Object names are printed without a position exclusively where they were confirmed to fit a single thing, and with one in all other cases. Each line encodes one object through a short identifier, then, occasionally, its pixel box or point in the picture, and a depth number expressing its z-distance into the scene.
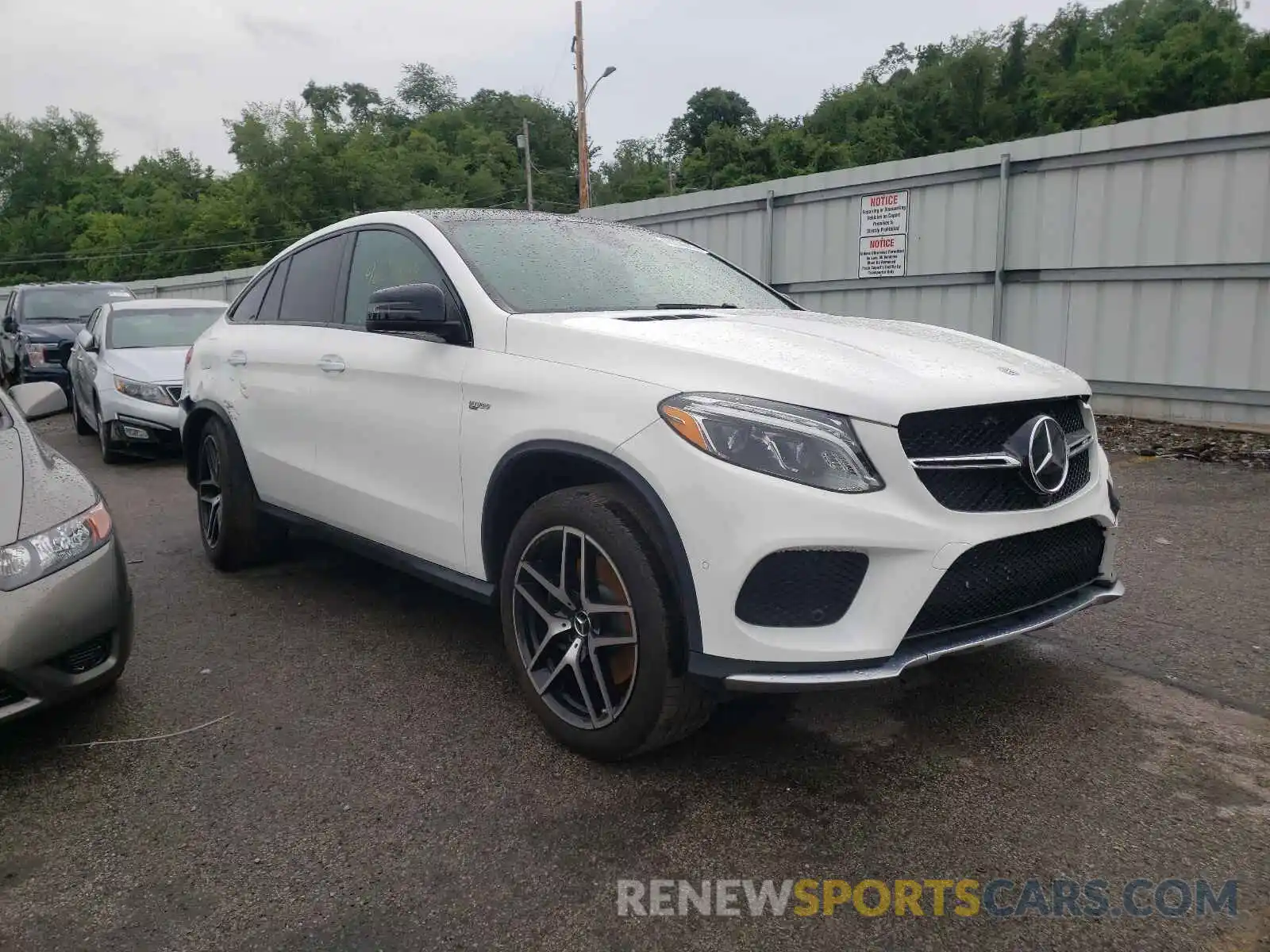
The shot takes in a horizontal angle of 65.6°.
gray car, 2.82
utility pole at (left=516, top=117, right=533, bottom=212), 40.00
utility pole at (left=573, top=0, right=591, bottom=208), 25.89
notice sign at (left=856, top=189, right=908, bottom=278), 9.79
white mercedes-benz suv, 2.47
